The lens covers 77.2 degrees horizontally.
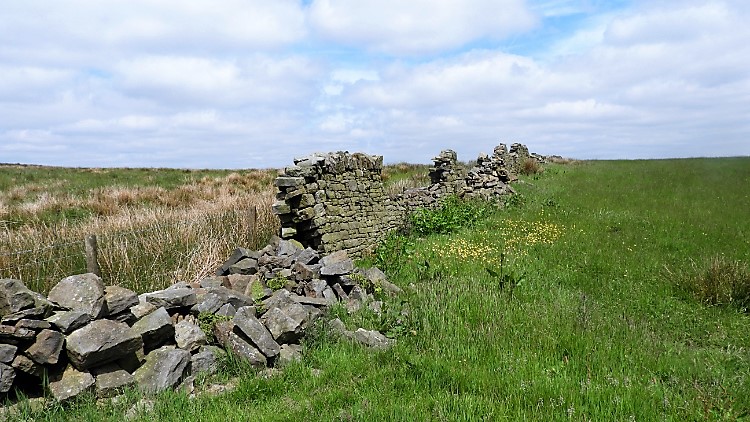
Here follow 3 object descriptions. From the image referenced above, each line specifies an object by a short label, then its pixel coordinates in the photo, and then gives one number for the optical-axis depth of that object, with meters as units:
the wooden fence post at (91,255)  8.67
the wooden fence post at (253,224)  12.40
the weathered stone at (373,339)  6.43
